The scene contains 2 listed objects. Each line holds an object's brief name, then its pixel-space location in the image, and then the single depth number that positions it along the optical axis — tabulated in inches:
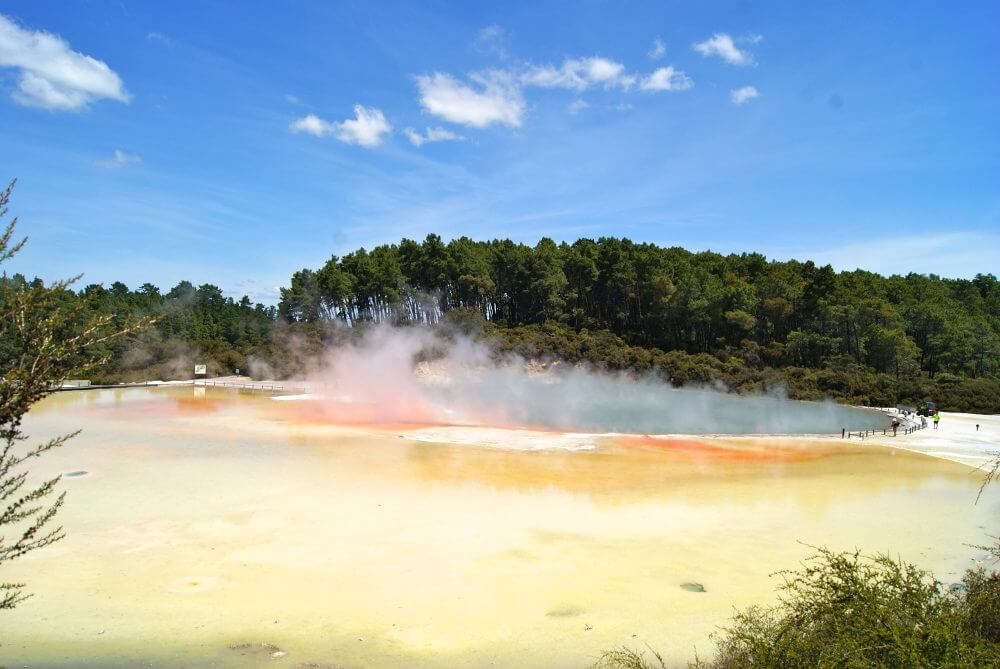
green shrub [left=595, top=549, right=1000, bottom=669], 204.8
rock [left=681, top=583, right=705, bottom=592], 418.9
